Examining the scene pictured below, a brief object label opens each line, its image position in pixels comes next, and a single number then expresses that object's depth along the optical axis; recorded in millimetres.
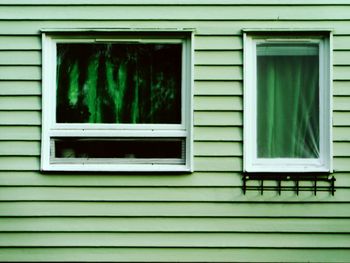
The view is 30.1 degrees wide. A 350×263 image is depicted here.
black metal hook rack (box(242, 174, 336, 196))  5691
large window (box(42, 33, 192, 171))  5801
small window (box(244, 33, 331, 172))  5785
